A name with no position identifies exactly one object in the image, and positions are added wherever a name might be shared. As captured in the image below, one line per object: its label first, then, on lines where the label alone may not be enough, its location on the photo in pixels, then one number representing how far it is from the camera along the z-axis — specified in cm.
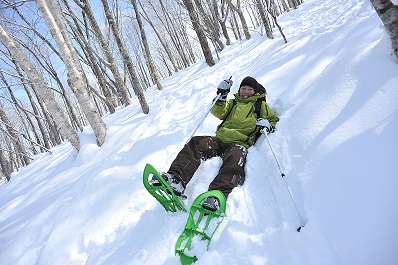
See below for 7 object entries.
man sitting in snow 284
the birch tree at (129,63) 695
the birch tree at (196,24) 876
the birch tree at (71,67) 529
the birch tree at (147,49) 1042
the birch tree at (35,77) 574
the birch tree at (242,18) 1054
